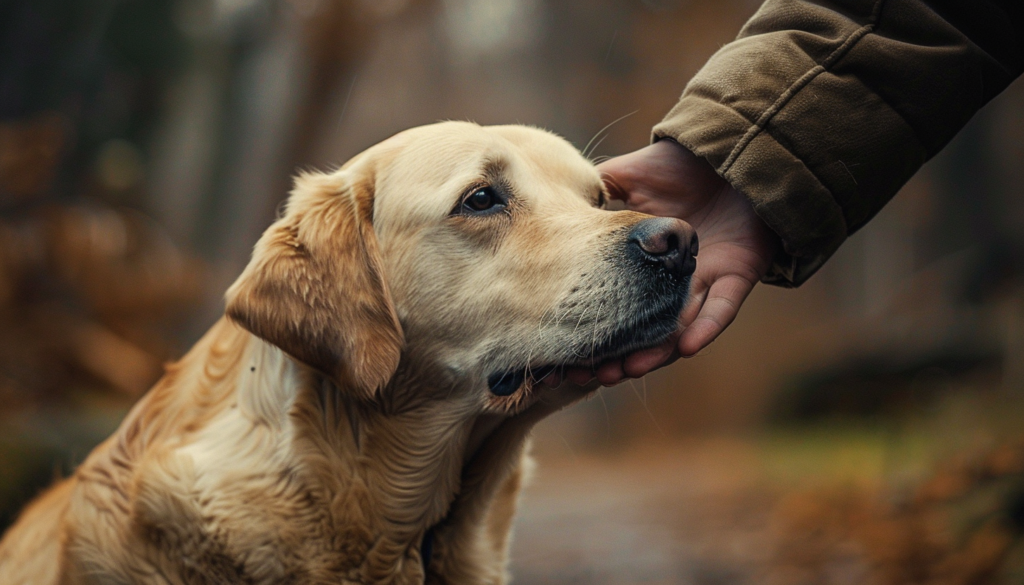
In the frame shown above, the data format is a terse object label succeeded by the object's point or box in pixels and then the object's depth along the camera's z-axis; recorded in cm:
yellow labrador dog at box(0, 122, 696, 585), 229
